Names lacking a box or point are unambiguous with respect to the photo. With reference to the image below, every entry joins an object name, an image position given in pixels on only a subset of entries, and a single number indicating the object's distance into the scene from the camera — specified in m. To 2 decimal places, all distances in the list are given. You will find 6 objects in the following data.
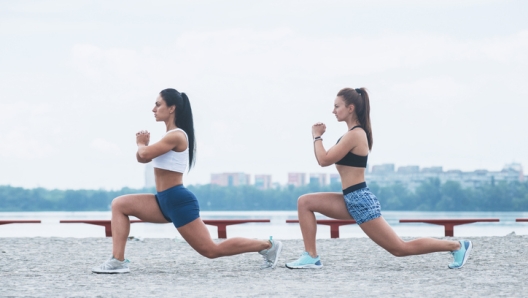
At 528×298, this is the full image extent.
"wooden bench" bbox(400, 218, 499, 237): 12.09
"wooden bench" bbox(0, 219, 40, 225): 12.72
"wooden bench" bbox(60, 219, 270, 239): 12.40
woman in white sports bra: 6.45
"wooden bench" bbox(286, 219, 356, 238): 12.47
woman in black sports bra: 6.56
